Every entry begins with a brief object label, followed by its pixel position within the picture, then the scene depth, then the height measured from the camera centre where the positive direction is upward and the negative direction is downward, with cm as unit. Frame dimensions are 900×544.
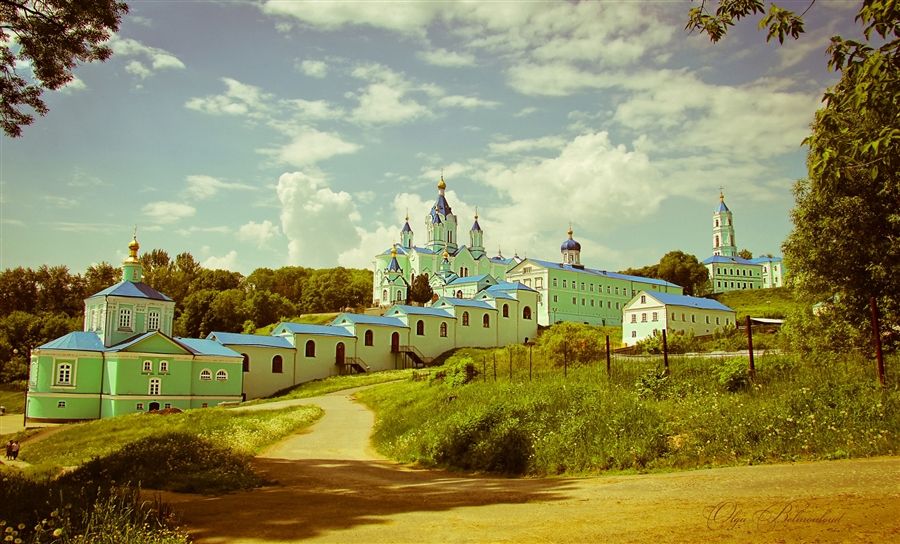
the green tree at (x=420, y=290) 7575 +780
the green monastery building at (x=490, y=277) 7975 +1031
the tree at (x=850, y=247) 1970 +337
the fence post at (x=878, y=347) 1268 +16
